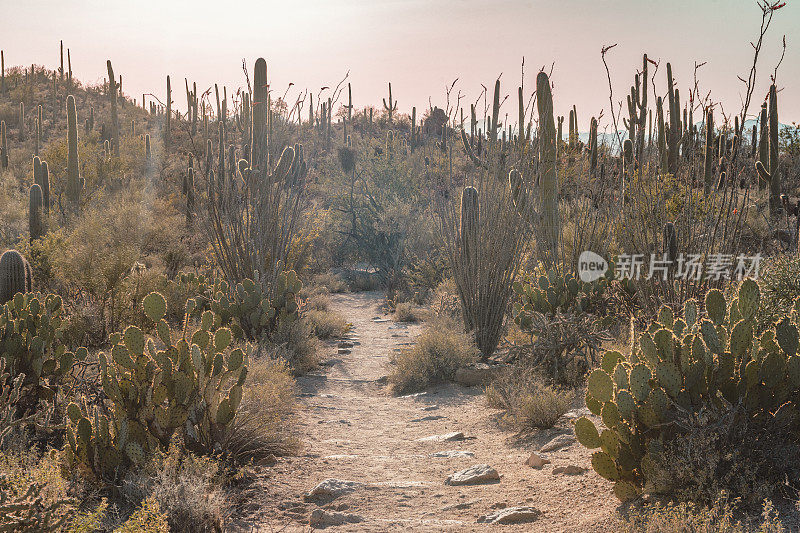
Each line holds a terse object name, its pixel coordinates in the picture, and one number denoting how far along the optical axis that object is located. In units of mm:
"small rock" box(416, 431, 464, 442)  6270
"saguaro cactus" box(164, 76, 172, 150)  33375
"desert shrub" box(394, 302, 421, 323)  13938
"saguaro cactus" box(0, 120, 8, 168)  30047
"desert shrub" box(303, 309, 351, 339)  11984
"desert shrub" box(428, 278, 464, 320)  10906
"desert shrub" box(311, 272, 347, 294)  17688
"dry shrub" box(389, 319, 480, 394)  8484
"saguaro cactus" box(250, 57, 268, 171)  9836
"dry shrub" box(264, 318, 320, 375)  8953
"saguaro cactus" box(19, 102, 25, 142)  37416
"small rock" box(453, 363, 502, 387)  8359
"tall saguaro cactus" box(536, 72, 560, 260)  9828
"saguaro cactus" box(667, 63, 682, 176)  16250
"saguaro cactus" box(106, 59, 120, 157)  31406
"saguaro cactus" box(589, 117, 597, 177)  11867
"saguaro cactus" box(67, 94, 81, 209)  20641
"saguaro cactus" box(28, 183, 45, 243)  15844
